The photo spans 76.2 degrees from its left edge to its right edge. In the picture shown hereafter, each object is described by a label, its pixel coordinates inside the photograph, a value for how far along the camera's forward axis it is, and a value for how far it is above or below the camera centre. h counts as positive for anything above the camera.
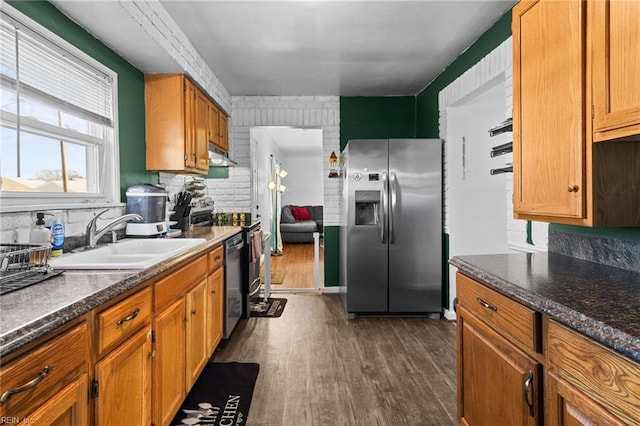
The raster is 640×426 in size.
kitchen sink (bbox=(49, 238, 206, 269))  1.64 -0.22
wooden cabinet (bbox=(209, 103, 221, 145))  3.99 +0.87
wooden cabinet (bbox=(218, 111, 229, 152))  4.43 +0.91
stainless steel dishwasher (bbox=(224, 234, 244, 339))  3.23 -0.61
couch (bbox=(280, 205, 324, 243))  9.75 -0.32
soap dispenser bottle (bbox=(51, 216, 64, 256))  1.97 -0.13
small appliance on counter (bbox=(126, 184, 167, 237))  2.80 +0.02
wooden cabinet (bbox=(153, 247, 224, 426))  1.82 -0.65
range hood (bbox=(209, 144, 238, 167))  4.04 +0.56
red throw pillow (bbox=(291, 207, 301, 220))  10.40 -0.07
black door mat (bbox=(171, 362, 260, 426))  2.19 -1.11
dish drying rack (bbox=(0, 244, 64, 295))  1.34 -0.19
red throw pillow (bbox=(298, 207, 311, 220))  10.43 -0.09
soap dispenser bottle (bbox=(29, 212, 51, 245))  1.83 -0.09
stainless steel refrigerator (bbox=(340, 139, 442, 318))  3.96 -0.17
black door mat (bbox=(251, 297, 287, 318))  4.11 -1.03
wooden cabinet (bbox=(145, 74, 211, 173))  3.22 +0.71
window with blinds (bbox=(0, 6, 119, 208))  1.88 +0.51
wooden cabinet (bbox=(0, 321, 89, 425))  0.89 -0.42
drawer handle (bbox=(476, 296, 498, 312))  1.52 -0.37
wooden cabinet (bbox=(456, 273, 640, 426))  0.95 -0.48
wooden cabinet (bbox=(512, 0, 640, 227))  1.30 +0.36
